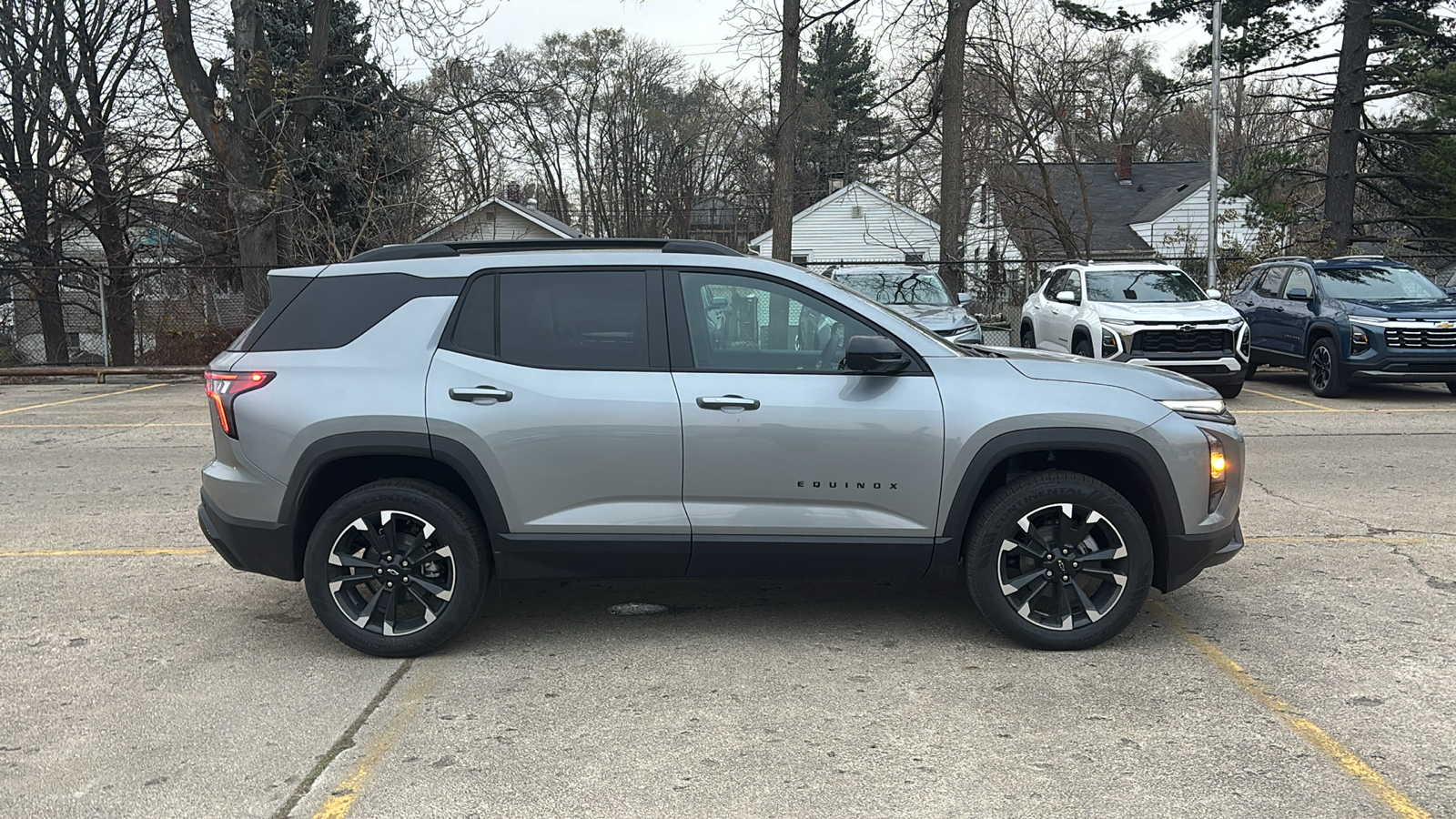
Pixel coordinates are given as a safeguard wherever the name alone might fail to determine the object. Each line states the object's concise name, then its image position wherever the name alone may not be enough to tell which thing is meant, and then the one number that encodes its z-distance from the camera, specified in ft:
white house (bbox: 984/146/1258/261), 141.90
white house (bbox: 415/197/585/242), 116.37
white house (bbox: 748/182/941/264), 154.71
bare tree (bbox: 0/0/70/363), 74.74
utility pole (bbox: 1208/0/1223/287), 64.23
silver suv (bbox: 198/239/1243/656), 14.43
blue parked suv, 42.27
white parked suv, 42.98
